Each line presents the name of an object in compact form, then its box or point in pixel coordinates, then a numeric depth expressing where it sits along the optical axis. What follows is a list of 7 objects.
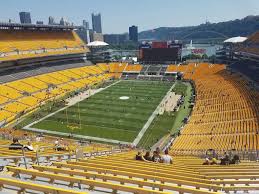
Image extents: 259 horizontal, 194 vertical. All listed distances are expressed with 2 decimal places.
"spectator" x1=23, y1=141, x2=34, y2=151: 11.44
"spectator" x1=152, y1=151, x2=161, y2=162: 11.24
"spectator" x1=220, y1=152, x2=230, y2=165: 11.73
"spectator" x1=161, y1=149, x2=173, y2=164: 11.17
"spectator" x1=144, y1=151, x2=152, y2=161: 11.56
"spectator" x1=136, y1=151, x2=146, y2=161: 11.52
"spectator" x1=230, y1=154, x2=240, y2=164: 12.24
